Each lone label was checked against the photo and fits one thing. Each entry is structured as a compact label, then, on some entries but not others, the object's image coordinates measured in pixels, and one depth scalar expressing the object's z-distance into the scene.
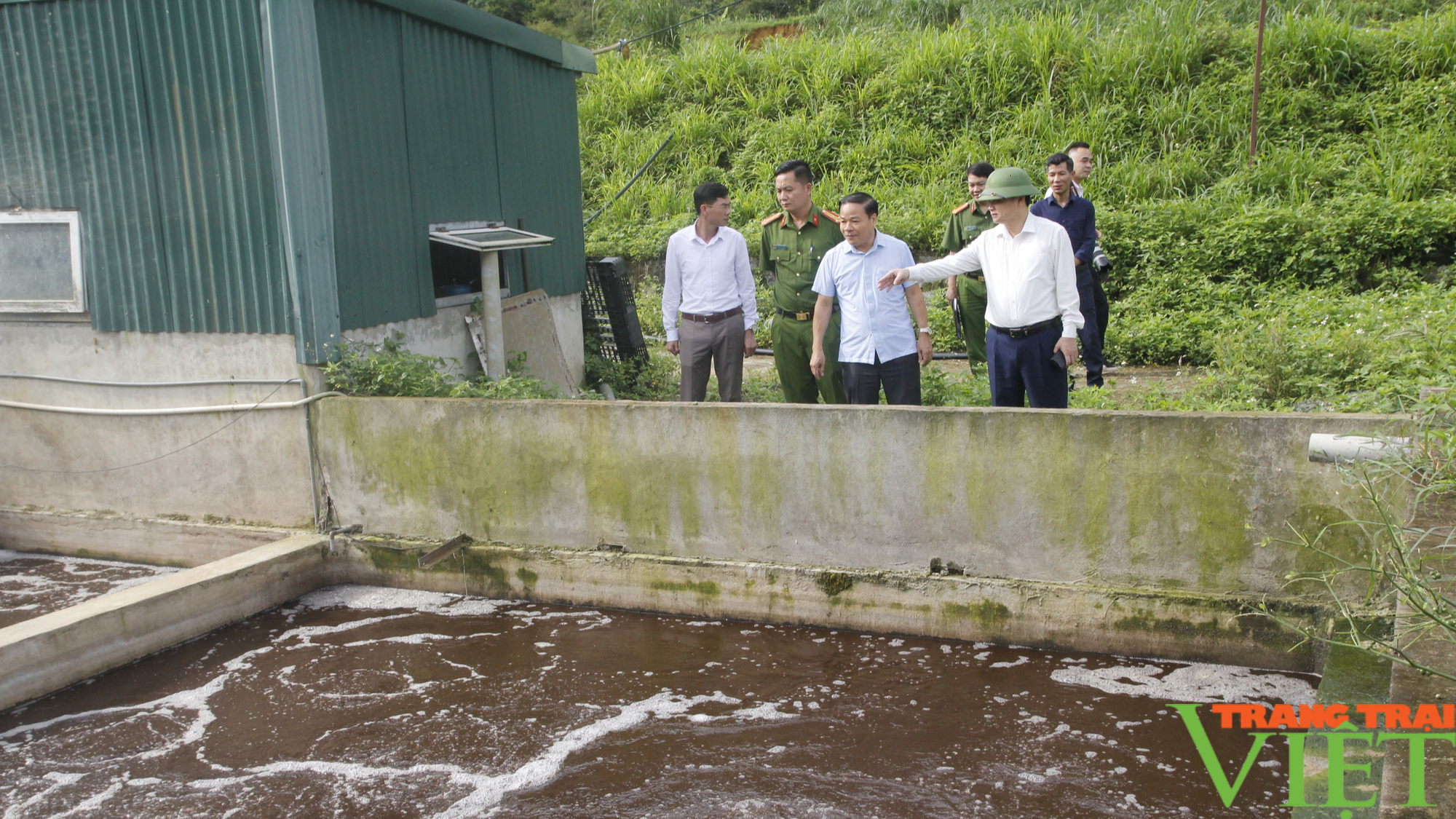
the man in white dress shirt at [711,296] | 6.30
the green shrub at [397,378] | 5.66
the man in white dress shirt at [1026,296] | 4.82
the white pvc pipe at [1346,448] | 3.74
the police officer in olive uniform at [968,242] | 7.11
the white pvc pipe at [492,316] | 6.80
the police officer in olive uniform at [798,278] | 5.95
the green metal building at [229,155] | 5.54
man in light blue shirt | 5.38
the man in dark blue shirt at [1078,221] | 6.58
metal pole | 11.10
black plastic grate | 8.76
